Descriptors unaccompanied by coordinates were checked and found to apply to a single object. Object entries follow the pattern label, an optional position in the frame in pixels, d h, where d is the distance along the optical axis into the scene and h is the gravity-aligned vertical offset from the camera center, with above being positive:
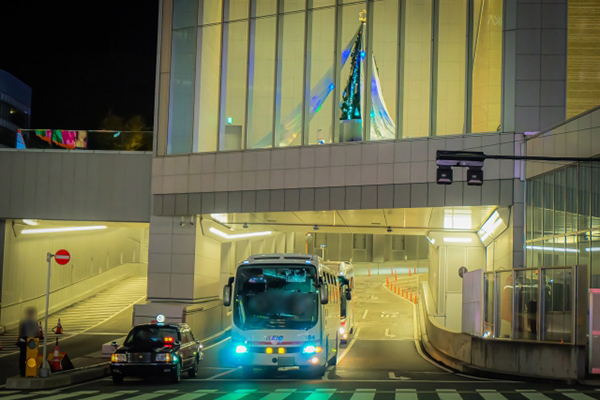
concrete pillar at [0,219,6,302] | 33.60 -0.66
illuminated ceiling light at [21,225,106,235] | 36.79 -0.09
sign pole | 17.73 -3.64
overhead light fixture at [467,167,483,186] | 18.66 +1.71
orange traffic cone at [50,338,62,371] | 18.81 -3.66
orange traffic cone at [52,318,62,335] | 33.81 -4.94
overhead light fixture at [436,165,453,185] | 18.48 +1.70
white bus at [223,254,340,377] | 18.88 -2.19
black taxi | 17.66 -3.18
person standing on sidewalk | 19.17 -2.75
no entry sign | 20.17 -0.83
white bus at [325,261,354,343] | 30.61 -3.37
